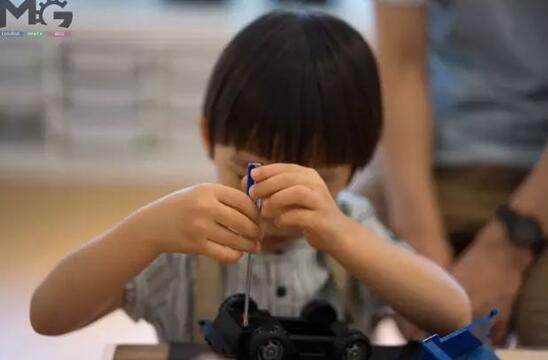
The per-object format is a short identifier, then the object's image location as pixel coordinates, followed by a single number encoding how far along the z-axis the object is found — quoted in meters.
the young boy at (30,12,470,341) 1.05
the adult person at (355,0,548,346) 1.39
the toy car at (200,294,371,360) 0.99
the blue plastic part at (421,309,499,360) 1.00
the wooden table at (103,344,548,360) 1.06
